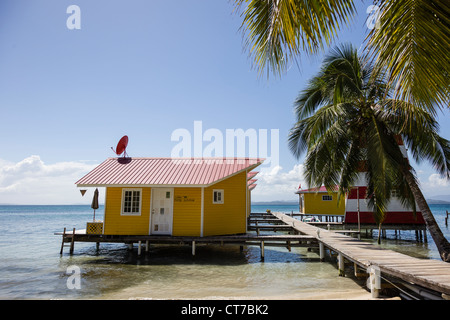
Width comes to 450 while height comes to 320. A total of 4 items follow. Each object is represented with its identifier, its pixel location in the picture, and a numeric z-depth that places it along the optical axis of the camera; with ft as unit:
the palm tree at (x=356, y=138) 35.47
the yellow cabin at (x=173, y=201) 49.73
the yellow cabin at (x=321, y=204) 114.93
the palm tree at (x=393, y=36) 9.27
